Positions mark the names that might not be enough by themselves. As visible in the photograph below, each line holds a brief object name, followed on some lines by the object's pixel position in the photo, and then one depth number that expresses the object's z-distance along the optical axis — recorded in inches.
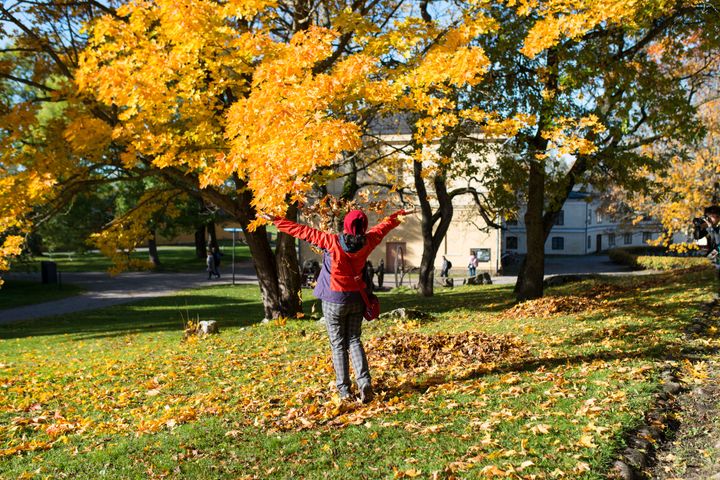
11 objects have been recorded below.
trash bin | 1122.7
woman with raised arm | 209.9
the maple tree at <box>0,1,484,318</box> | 281.0
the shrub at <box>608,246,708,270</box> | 1248.2
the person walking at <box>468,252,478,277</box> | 1278.3
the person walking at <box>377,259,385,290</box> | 1034.3
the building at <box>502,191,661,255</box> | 2327.8
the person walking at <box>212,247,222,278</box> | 1326.3
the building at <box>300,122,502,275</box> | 1413.6
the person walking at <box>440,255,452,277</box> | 1222.9
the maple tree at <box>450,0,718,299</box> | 373.0
